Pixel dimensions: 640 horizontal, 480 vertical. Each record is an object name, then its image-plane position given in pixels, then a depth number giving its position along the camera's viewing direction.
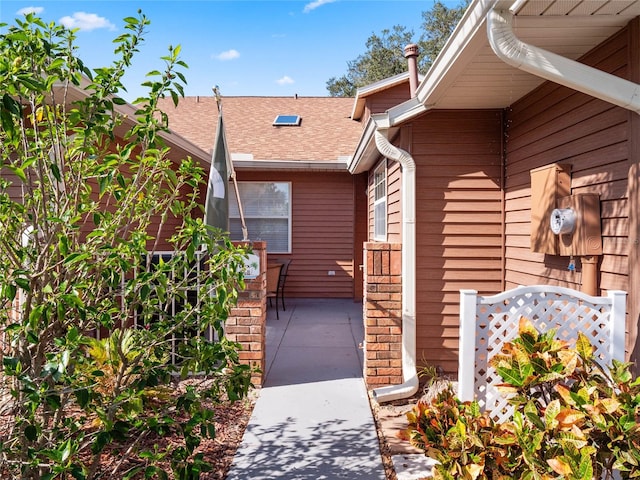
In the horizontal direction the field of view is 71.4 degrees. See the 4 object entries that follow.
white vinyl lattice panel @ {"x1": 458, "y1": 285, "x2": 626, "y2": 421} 2.40
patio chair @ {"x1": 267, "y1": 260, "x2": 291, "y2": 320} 7.05
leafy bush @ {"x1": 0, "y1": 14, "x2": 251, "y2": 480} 1.54
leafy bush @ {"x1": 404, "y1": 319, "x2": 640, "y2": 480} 1.61
